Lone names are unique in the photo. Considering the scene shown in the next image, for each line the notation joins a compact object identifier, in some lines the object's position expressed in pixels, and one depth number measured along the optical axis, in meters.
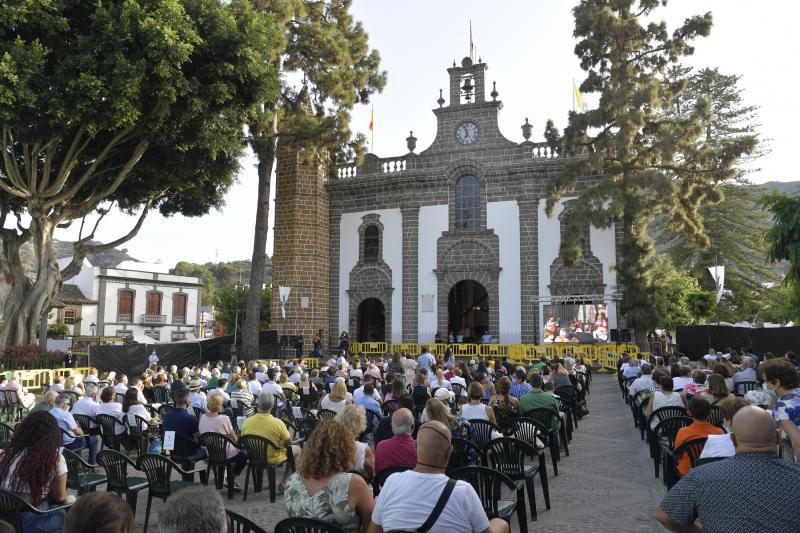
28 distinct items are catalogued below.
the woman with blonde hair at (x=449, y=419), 5.29
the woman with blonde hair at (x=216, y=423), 6.62
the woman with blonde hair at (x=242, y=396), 9.36
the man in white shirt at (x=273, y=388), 9.78
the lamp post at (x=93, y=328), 41.65
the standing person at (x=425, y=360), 15.26
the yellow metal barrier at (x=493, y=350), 24.01
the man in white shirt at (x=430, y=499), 3.05
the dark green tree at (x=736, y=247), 33.16
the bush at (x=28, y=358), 17.42
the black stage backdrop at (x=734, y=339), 20.00
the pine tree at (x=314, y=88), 22.86
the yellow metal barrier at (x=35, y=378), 16.87
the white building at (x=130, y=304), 41.69
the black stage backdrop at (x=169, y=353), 19.33
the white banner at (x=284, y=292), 25.30
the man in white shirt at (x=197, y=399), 8.77
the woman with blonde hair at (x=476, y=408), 6.96
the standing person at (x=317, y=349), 25.12
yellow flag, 26.23
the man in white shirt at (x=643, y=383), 10.00
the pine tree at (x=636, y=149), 20.98
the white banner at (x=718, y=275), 21.11
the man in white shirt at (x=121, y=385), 10.01
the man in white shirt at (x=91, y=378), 11.45
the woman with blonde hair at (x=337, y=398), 7.80
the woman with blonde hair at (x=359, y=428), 5.03
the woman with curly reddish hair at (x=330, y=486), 3.59
